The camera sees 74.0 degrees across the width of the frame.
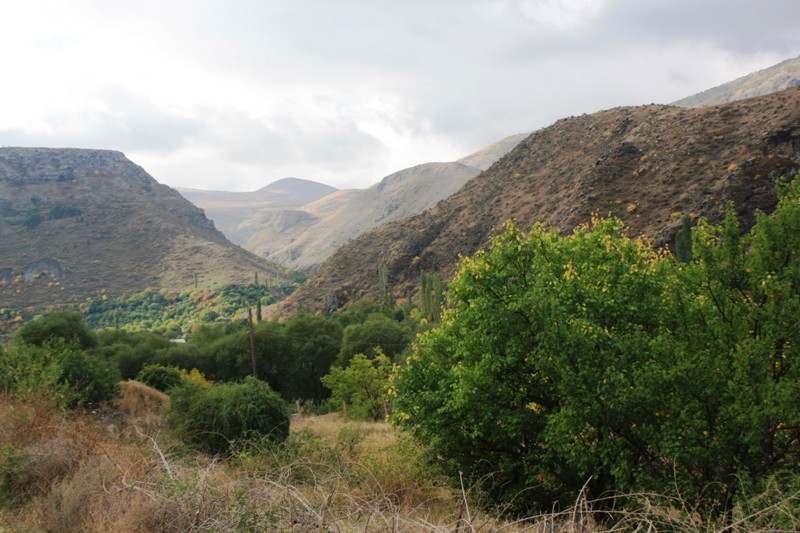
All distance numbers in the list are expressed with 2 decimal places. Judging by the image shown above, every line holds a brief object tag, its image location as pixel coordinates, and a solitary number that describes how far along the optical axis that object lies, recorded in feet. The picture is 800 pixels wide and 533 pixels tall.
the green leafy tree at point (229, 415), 56.65
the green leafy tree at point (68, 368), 70.78
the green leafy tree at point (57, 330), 108.47
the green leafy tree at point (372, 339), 167.22
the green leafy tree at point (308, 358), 170.81
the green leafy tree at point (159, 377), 130.72
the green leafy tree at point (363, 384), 138.10
